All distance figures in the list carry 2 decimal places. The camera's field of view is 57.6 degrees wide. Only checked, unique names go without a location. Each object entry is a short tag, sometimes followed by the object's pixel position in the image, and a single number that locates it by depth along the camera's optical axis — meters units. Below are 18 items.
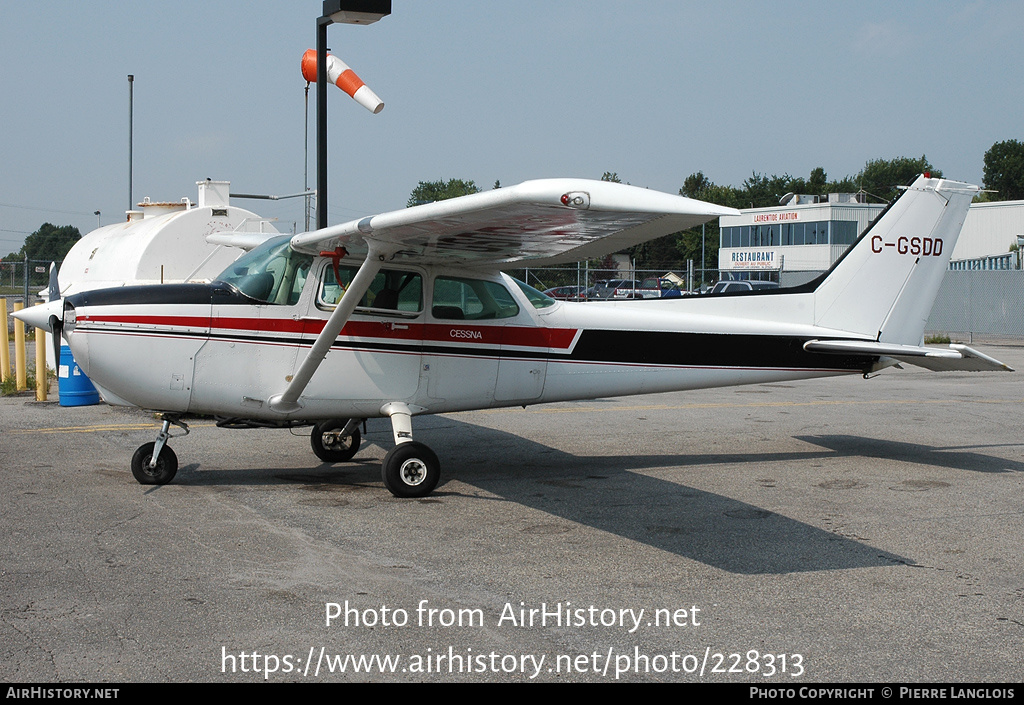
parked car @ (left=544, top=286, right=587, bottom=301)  35.75
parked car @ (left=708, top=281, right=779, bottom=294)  37.97
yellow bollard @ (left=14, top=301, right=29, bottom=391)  14.45
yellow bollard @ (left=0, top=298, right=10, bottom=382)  14.62
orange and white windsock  10.91
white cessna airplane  7.18
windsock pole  10.40
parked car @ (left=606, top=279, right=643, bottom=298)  42.28
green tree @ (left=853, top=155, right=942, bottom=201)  139.76
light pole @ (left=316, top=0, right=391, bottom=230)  9.91
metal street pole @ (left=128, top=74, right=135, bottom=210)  20.95
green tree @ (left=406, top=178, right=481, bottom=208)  127.29
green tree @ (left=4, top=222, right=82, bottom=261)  97.94
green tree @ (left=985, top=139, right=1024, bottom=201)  124.62
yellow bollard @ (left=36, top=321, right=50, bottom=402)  13.01
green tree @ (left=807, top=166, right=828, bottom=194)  122.69
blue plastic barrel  12.68
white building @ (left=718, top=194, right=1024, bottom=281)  63.84
